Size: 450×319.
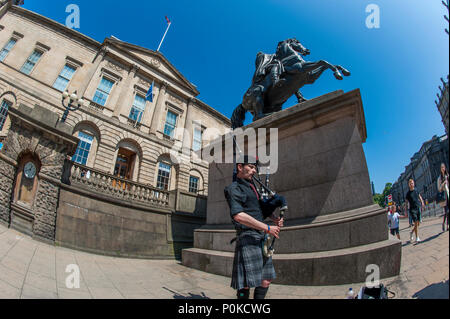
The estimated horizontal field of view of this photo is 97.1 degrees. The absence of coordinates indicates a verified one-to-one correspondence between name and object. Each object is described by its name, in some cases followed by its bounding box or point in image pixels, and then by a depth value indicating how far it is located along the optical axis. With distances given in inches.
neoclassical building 272.7
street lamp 497.4
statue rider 252.2
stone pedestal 128.6
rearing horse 240.2
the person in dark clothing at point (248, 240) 81.0
